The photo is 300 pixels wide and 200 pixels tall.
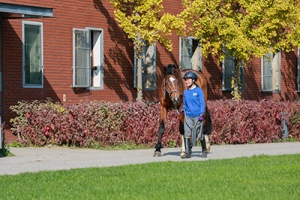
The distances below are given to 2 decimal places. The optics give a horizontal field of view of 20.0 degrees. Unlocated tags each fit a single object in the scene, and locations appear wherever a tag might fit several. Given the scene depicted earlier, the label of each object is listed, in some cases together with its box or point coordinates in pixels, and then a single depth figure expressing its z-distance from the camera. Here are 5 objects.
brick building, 23.70
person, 18.89
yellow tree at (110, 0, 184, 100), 25.41
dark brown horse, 19.47
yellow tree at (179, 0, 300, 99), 28.22
